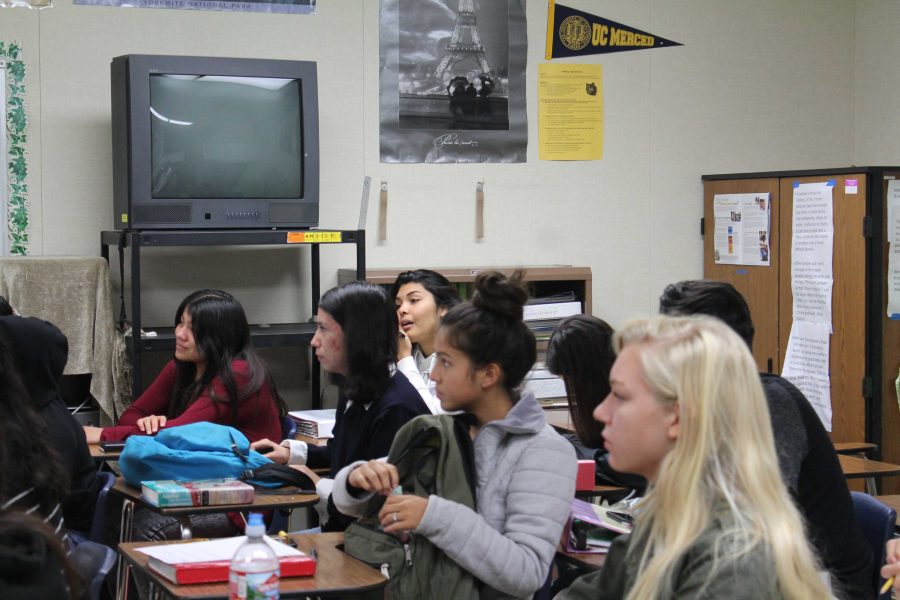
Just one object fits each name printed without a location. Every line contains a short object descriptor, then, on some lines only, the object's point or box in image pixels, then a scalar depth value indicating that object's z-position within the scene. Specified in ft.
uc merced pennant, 17.13
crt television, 13.64
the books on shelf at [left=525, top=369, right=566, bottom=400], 15.88
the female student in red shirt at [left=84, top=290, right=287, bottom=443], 12.00
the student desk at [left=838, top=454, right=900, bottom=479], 11.45
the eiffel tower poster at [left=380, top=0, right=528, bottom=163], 16.34
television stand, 13.67
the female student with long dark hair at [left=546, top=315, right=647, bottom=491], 10.44
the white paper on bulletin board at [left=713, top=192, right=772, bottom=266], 16.88
